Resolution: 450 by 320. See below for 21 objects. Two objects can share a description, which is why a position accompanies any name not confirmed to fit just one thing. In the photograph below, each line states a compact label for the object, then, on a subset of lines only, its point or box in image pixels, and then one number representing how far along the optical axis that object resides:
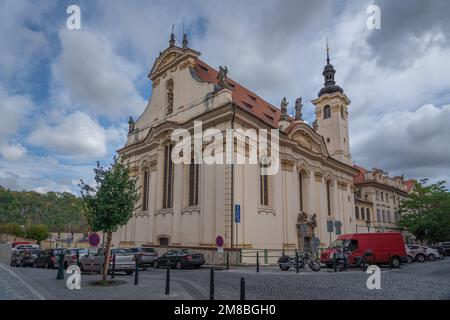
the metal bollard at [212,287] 8.95
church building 25.75
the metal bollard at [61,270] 15.16
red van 21.58
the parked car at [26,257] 26.30
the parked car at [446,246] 38.94
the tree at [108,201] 14.97
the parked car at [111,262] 18.02
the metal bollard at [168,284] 10.60
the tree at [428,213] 46.72
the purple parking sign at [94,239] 13.93
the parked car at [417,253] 29.31
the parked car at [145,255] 23.58
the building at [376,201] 50.81
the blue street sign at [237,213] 23.86
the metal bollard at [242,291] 7.53
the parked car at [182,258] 22.05
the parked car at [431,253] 30.97
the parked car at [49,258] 23.23
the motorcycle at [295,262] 19.25
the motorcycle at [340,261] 18.77
